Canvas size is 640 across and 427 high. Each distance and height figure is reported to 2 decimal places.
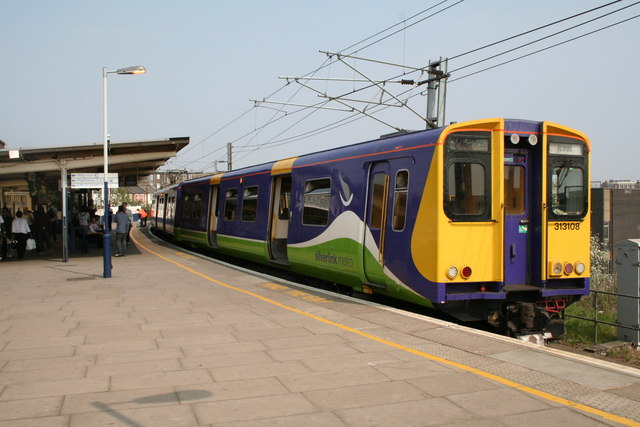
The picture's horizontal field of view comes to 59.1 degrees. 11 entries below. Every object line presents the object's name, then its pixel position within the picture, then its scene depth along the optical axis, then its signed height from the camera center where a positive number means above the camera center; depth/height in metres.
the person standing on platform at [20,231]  18.70 -0.68
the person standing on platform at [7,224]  19.81 -0.50
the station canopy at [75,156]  16.67 +1.75
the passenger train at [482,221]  7.76 -0.13
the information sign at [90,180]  14.59 +0.80
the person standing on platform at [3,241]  18.53 -1.03
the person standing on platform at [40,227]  21.28 -0.63
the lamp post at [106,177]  13.25 +0.86
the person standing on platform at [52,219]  25.93 -0.42
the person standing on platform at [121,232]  19.22 -0.72
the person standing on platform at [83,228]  21.48 -0.66
